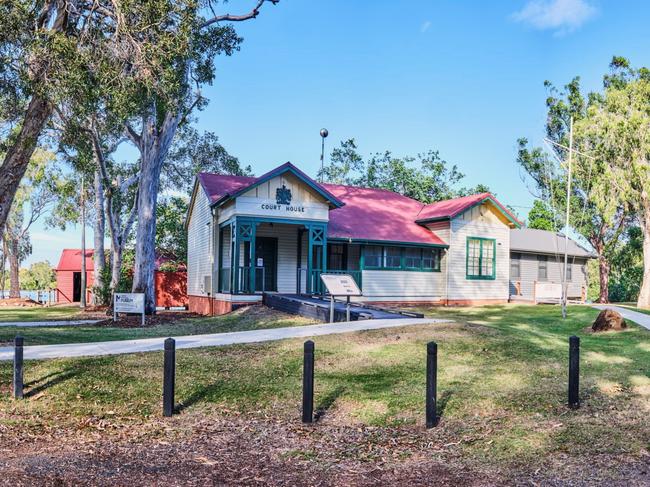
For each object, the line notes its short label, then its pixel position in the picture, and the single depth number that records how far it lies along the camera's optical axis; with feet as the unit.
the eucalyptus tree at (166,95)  43.21
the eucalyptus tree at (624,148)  82.28
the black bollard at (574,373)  26.91
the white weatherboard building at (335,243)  72.23
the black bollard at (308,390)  25.96
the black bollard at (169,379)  26.30
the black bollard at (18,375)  27.45
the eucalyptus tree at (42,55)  40.65
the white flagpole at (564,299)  63.34
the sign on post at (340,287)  48.49
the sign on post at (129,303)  63.21
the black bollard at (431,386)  25.58
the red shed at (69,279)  147.95
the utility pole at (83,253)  109.40
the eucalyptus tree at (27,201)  147.54
